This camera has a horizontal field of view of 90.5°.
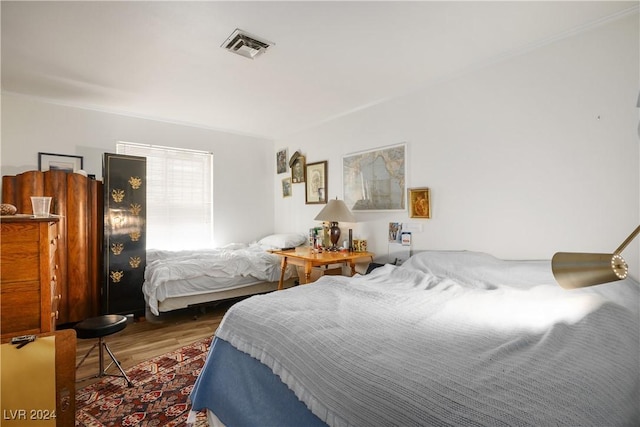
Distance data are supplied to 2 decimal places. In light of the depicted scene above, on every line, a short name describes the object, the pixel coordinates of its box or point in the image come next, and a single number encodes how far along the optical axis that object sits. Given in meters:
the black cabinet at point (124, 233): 3.30
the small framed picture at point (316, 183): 4.30
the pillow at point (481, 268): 2.13
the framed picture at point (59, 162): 3.53
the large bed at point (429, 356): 0.90
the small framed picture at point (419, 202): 3.08
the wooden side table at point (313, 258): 3.26
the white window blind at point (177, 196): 4.27
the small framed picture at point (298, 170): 4.69
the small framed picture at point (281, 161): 5.10
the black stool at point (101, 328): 2.13
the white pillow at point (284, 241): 4.34
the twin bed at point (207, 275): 3.36
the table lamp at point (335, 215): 3.60
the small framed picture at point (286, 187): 5.02
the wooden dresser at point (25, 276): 1.41
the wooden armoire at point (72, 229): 3.12
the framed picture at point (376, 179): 3.36
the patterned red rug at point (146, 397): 1.85
